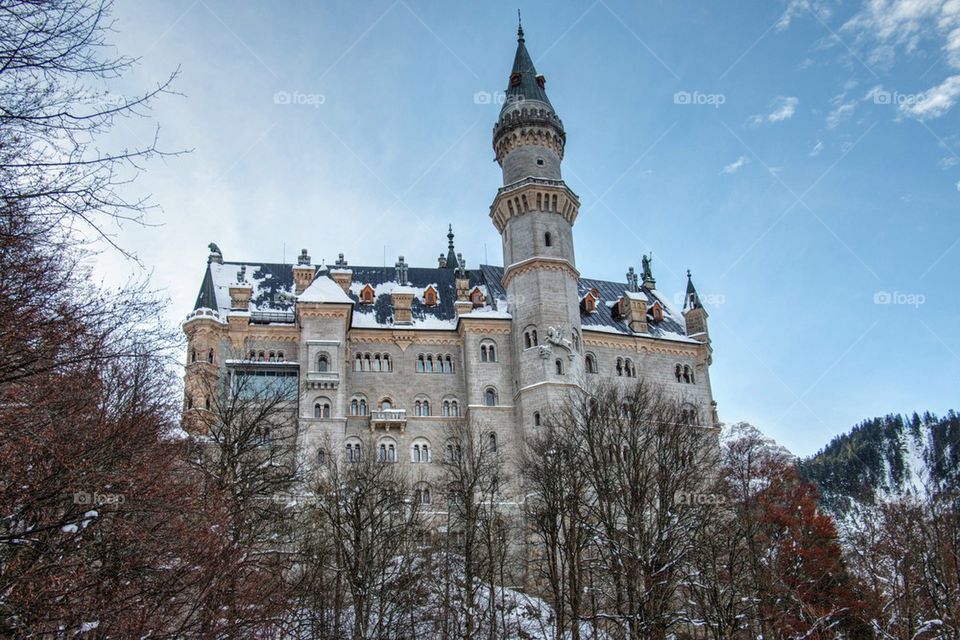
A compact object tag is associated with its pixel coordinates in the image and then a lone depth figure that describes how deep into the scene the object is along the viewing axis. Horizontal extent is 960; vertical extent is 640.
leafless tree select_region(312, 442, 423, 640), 34.69
